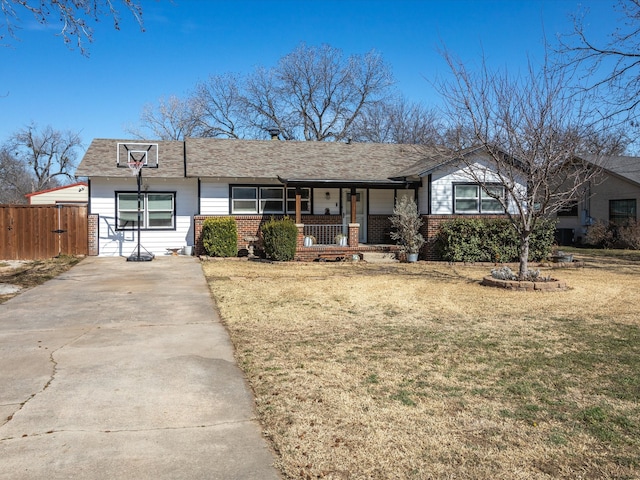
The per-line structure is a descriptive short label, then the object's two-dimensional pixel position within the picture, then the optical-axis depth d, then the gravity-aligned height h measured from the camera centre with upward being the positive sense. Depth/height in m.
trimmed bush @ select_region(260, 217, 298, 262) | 16.09 -0.28
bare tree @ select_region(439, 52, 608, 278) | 11.08 +1.88
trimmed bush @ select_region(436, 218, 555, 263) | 16.28 -0.33
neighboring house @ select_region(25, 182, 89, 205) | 33.28 +2.24
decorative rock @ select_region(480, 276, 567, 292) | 10.41 -1.12
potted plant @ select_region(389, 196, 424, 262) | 16.70 +0.04
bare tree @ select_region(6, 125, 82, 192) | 54.81 +7.61
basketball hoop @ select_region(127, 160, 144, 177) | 16.46 +2.04
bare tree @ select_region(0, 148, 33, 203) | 51.56 +5.14
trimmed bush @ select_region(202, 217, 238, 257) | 16.97 -0.27
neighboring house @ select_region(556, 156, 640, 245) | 23.45 +1.30
